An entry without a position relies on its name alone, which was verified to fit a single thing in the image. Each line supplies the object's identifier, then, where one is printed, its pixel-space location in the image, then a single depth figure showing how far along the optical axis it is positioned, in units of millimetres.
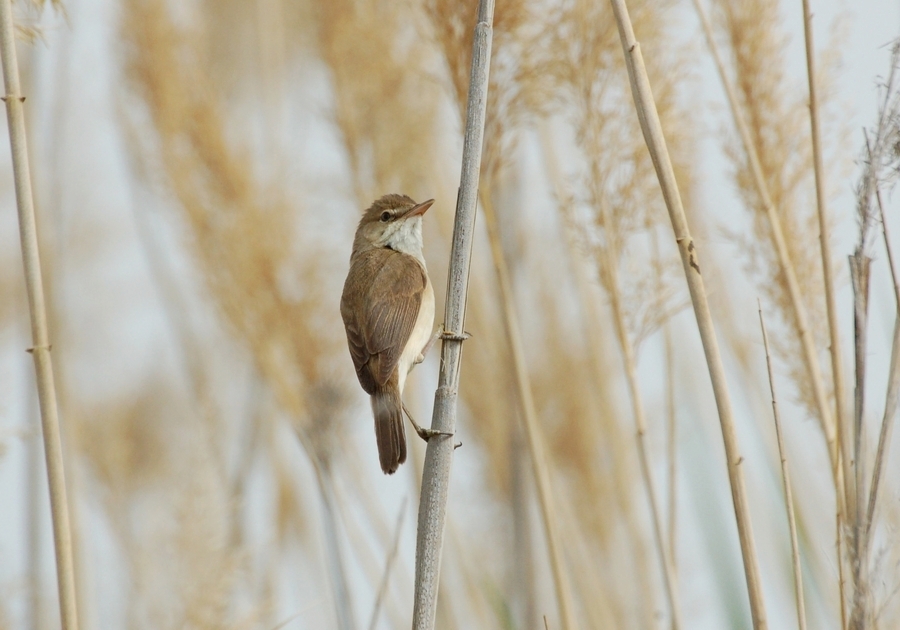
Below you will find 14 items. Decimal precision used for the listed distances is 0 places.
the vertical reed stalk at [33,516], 6445
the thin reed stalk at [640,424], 5277
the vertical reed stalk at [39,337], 3727
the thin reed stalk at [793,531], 3900
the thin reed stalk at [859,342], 3680
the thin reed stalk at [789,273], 4879
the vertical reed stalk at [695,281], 3859
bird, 5371
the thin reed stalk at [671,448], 5898
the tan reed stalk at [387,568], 4552
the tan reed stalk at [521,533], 7238
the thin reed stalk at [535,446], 5223
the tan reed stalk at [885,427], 3617
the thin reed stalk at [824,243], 4445
